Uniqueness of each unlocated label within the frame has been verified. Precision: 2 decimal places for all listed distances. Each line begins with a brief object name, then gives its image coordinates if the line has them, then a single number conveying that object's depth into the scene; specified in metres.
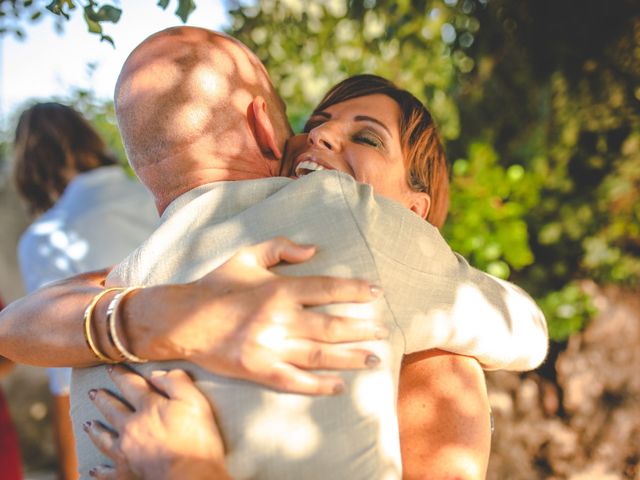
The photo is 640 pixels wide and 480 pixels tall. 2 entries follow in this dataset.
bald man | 0.51
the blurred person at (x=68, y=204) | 1.57
